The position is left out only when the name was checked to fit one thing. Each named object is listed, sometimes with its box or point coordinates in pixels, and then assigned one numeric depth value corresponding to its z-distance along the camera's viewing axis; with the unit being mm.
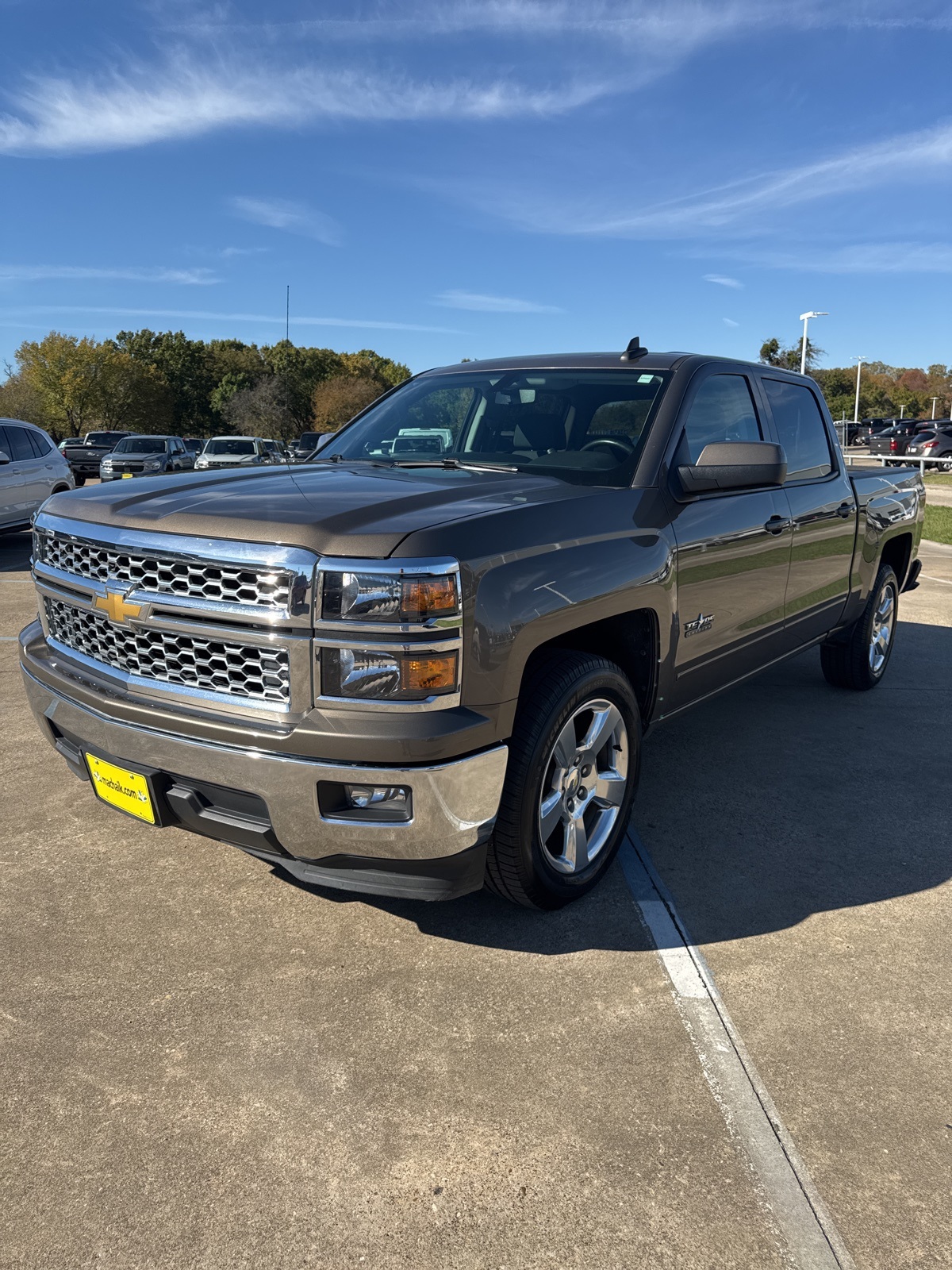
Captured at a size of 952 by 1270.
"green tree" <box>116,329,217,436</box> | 79750
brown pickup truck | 2508
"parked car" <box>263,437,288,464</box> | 25133
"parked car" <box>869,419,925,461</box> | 39656
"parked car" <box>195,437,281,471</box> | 24438
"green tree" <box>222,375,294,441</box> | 71688
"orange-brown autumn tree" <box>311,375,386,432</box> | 77750
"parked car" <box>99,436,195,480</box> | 24688
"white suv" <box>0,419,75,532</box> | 11836
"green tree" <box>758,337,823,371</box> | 58094
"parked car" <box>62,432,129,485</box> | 27906
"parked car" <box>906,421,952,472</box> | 35188
